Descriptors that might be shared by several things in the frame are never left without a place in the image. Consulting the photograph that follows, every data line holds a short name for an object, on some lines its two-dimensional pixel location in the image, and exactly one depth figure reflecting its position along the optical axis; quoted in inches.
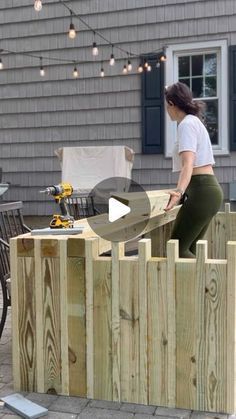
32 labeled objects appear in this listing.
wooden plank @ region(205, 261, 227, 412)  96.2
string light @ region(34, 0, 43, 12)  195.3
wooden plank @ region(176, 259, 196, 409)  98.0
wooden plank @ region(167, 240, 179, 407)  98.6
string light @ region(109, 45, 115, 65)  284.5
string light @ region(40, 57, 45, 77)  301.0
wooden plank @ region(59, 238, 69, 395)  104.7
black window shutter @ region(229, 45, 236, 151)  270.4
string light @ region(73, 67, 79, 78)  294.7
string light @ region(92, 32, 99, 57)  272.5
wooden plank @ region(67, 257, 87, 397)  104.3
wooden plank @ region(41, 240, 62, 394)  106.0
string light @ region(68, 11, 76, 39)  232.9
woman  124.1
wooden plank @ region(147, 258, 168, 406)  99.7
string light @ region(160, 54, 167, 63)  280.9
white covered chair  281.6
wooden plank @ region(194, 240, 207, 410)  97.0
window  274.4
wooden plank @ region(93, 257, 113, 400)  102.8
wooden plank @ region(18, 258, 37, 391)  107.7
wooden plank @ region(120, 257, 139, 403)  101.3
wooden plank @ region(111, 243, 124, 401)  101.8
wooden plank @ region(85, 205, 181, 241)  110.4
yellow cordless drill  118.6
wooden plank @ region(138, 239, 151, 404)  100.1
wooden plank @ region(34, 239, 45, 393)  106.6
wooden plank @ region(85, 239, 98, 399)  102.8
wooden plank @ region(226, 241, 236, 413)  95.0
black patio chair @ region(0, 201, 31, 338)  134.0
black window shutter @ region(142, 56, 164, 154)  285.1
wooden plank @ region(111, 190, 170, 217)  105.0
